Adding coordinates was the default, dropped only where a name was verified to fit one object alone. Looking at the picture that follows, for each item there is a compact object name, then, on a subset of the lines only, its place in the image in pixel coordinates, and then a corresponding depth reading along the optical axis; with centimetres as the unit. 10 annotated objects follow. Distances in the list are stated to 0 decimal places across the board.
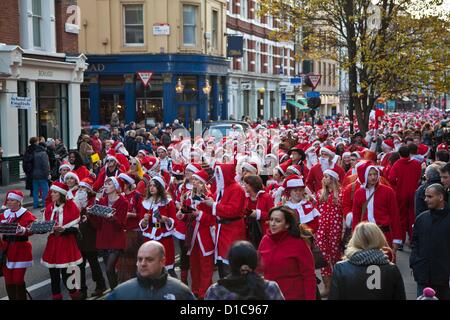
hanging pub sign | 4347
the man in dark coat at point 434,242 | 709
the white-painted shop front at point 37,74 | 2258
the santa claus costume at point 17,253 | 848
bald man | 479
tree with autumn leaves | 2136
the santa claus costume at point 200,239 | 918
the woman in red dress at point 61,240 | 877
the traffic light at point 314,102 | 2501
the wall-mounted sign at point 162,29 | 3869
